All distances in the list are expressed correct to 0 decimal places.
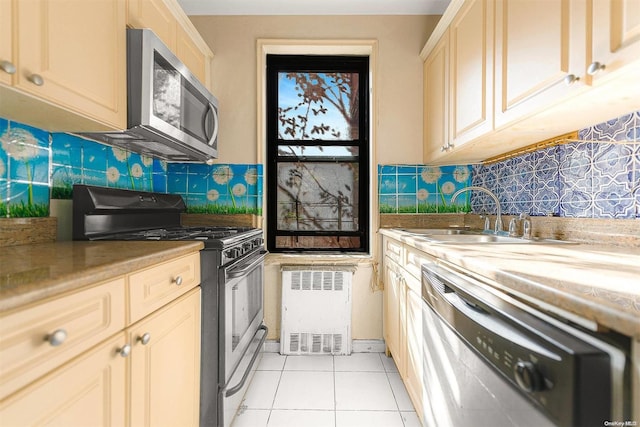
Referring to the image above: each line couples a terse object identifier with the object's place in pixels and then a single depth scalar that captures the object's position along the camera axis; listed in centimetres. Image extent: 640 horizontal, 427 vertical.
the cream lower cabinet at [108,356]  63
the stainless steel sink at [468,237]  149
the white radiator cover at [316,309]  244
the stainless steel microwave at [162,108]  144
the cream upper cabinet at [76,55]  98
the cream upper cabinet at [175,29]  154
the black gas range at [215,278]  144
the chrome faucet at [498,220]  192
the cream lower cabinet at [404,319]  155
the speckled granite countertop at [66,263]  64
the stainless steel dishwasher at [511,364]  52
